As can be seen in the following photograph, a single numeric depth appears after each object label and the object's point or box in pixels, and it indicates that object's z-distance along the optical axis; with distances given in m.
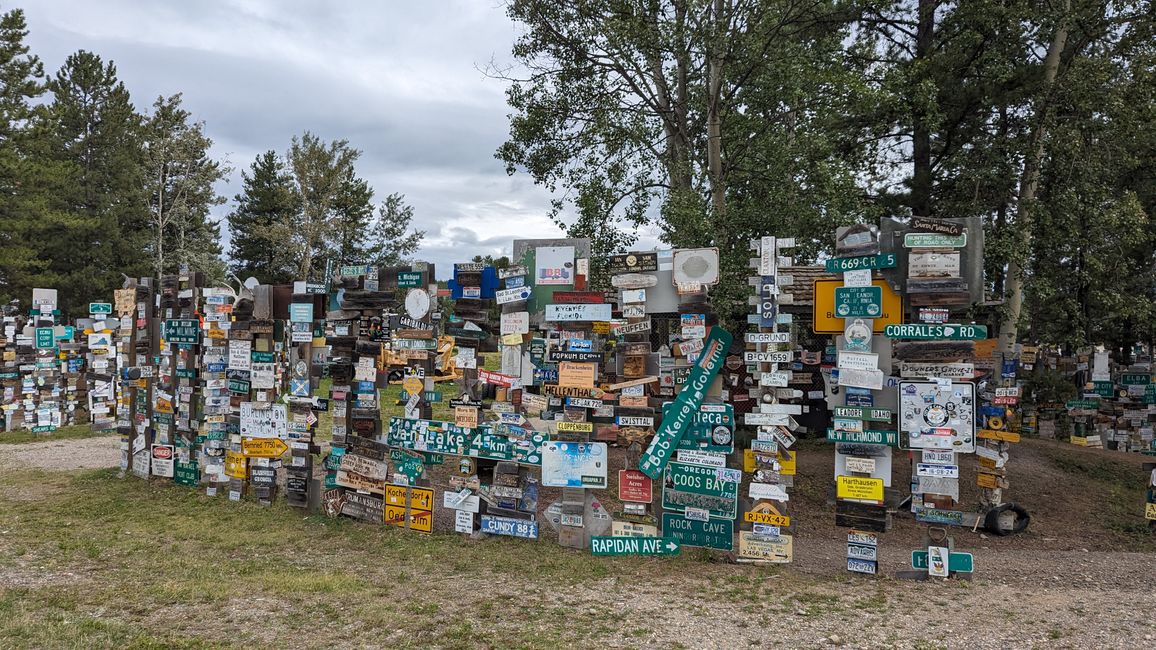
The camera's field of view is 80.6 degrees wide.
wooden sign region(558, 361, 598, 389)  7.76
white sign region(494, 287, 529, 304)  8.03
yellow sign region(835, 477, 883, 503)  6.99
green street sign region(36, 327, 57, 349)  16.80
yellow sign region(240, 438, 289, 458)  9.63
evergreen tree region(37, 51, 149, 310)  32.62
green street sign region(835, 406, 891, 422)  6.99
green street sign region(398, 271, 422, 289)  8.51
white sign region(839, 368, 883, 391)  6.93
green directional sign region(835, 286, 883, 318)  6.93
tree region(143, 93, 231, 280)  35.59
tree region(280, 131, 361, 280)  38.22
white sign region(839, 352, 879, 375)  6.98
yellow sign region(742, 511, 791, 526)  7.28
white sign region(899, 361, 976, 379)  6.88
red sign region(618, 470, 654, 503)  7.59
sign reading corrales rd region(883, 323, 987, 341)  6.80
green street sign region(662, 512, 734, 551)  7.48
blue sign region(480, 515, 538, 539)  8.02
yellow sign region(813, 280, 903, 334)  7.05
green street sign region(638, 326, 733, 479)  7.52
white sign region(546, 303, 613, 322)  7.75
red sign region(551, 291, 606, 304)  7.79
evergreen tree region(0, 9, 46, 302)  24.27
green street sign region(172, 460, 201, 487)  10.72
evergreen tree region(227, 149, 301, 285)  42.72
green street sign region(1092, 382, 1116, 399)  17.02
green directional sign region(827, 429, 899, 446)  6.93
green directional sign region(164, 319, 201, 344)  10.48
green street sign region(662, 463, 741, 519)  7.45
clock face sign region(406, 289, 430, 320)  8.40
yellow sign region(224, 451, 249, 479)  9.87
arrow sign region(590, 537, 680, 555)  7.59
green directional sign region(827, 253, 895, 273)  6.94
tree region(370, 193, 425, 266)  44.44
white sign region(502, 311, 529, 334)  8.03
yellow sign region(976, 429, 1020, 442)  8.70
